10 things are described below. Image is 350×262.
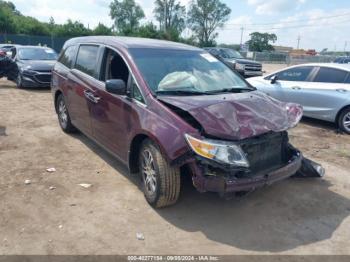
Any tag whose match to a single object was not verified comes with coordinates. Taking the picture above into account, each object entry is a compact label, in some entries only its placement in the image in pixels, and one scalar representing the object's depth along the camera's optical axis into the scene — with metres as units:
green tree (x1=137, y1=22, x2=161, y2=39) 48.47
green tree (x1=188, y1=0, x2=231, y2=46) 78.69
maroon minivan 3.47
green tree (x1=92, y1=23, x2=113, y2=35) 49.00
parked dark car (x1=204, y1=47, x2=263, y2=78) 17.73
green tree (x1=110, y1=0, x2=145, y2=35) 79.00
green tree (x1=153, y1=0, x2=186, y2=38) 73.06
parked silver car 7.82
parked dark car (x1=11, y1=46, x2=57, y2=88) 12.38
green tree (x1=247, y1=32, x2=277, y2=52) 83.11
